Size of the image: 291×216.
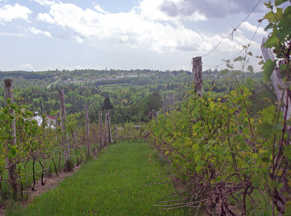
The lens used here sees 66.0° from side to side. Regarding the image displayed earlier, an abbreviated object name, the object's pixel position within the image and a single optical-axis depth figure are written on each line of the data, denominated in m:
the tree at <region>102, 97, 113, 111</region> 53.16
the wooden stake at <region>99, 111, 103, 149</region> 16.41
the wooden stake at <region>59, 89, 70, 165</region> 8.52
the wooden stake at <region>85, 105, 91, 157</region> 11.71
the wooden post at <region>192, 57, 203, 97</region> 4.20
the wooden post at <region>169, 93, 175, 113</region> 14.10
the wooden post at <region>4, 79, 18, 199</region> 4.64
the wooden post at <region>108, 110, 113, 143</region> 22.11
